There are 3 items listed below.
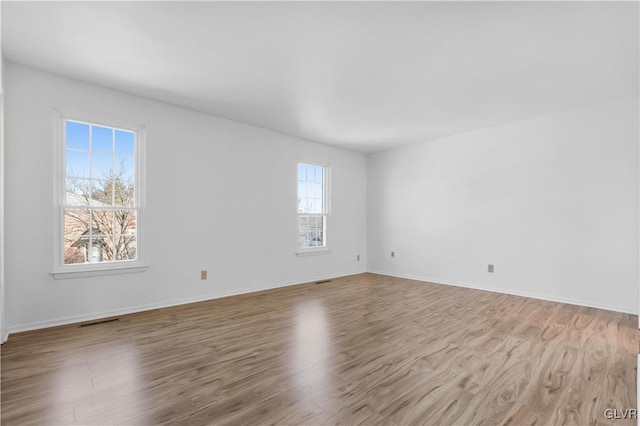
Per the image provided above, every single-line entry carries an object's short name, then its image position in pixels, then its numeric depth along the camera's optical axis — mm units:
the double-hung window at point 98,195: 3205
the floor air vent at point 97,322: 3100
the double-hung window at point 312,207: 5531
